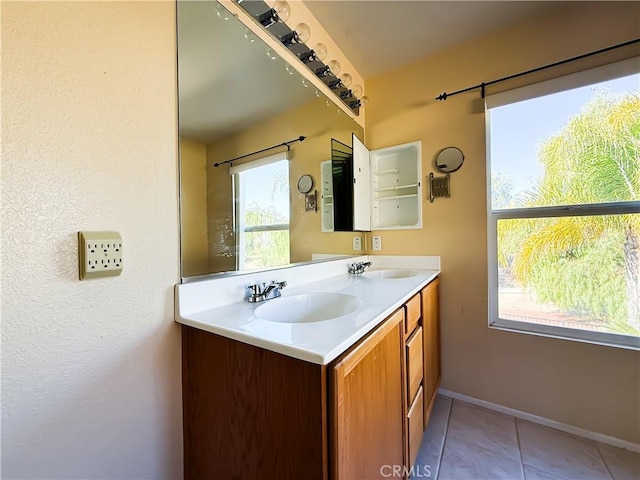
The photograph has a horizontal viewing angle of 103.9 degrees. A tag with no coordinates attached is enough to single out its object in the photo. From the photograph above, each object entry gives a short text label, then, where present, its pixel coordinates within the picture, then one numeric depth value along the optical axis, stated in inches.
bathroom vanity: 23.3
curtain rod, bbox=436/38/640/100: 52.5
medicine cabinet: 69.7
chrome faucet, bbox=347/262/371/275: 71.5
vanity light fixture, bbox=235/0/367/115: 44.9
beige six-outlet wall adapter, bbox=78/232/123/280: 25.1
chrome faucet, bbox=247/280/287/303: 39.9
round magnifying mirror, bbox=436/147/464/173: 69.4
